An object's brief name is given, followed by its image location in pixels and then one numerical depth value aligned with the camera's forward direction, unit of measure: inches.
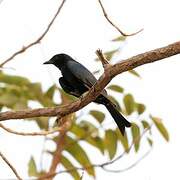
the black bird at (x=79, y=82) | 467.5
